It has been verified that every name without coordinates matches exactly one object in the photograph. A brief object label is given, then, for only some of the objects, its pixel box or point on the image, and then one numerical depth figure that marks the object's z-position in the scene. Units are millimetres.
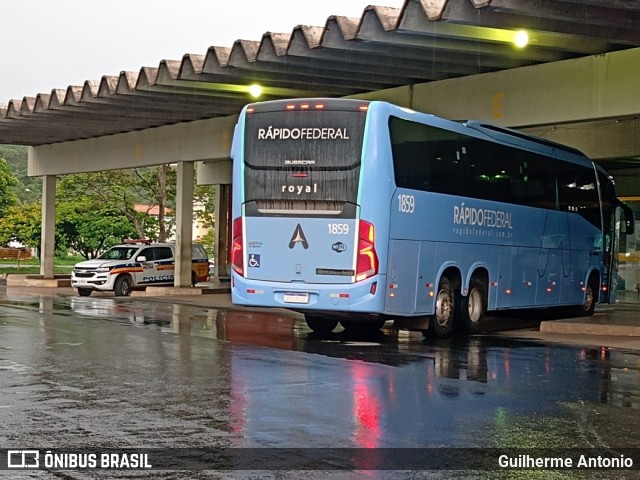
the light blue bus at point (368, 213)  17203
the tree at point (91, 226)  61719
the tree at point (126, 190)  63844
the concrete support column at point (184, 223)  34344
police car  34625
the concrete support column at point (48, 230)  42312
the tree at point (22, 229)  62859
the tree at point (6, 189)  83375
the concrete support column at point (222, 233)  48125
